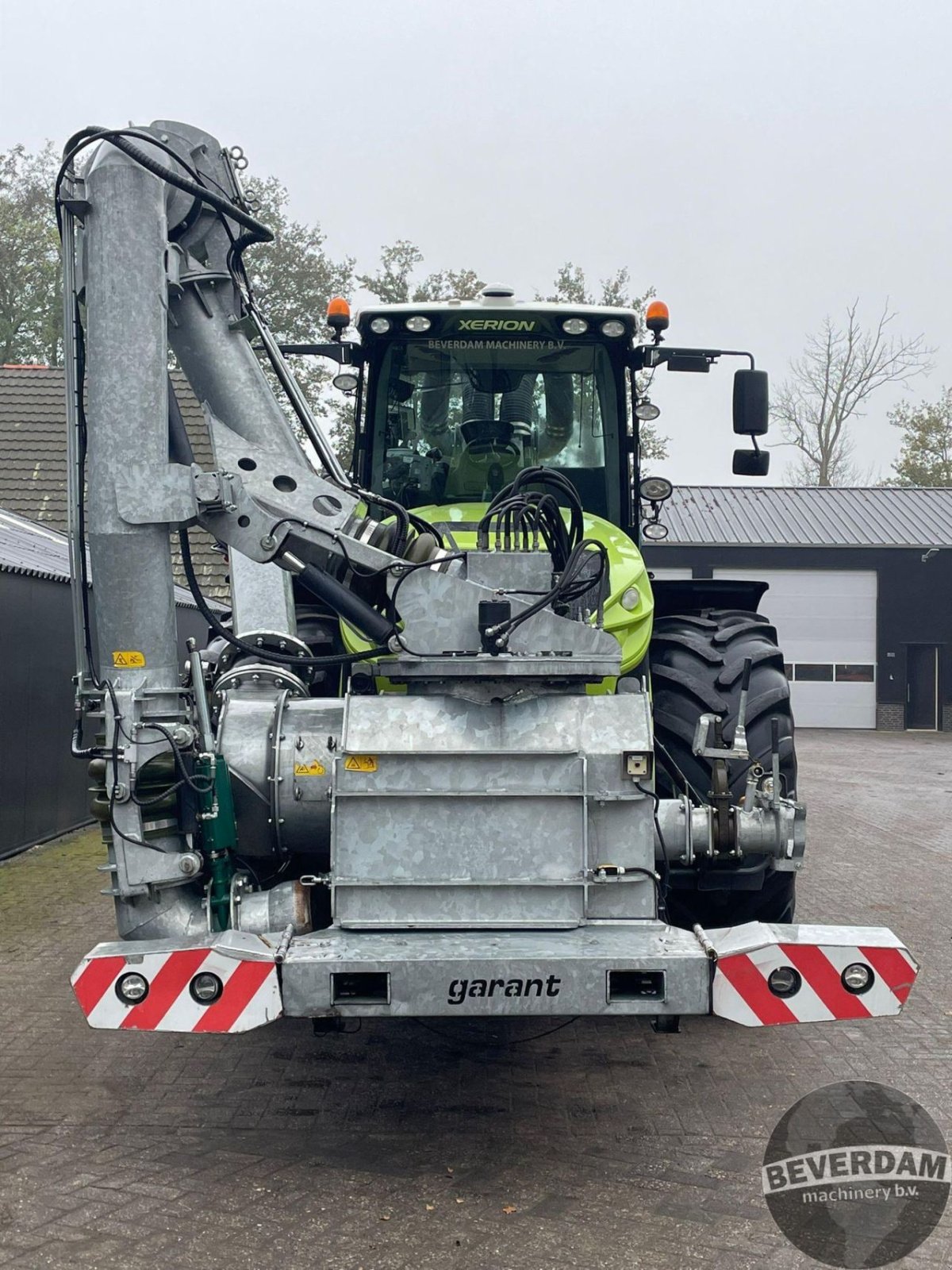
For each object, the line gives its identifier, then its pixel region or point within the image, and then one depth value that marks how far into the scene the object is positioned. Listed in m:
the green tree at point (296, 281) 37.00
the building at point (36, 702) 10.93
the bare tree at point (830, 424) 51.00
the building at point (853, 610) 33.53
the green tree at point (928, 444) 49.91
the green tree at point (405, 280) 35.41
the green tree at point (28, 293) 38.00
